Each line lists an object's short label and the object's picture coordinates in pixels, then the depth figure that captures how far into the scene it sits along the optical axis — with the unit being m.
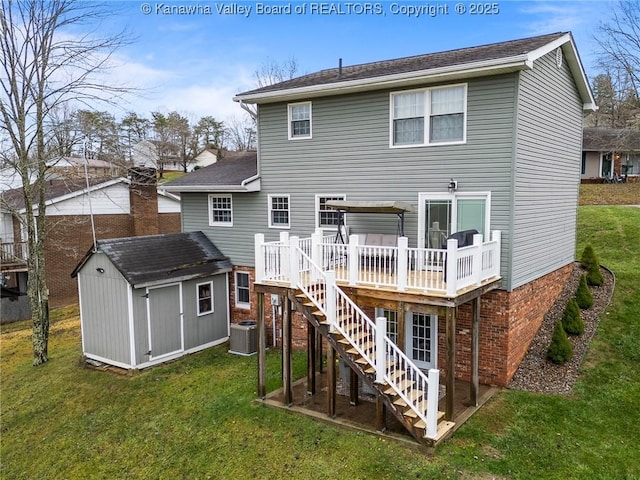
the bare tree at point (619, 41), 19.59
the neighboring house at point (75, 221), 20.69
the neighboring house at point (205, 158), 57.38
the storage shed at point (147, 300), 12.37
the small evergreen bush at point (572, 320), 11.70
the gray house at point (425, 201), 9.01
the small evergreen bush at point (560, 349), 10.68
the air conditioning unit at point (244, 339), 13.40
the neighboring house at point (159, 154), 48.15
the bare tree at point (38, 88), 13.66
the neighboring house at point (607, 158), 31.83
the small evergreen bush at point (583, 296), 12.99
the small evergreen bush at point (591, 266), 14.35
